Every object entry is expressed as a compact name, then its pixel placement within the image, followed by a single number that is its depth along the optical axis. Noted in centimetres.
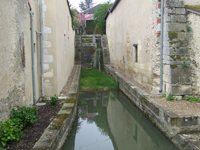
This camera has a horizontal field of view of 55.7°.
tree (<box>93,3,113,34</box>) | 2059
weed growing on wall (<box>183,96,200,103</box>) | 506
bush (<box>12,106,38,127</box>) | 344
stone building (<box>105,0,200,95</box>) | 533
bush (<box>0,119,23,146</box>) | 279
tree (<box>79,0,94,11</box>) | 5562
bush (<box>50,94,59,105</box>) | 494
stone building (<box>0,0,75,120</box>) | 322
